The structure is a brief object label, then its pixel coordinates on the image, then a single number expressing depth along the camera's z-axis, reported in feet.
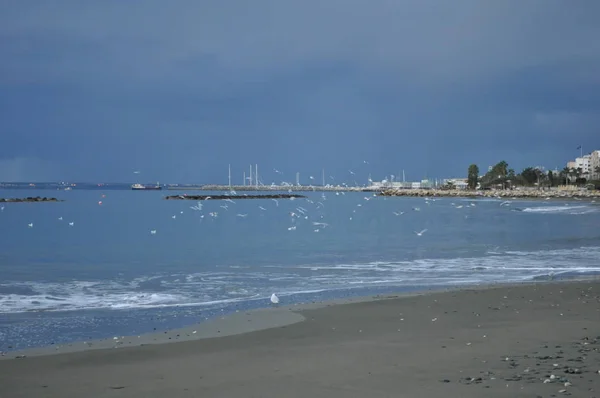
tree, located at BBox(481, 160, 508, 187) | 618.03
